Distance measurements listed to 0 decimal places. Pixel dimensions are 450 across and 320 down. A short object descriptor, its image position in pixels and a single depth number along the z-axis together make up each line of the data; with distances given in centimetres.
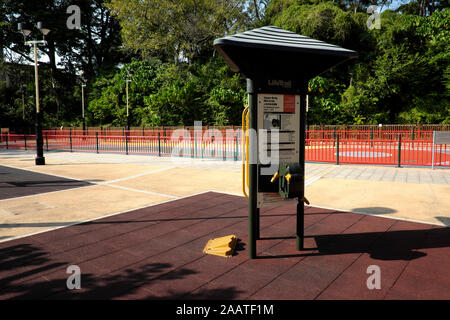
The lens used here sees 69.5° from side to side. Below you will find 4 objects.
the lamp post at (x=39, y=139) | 1390
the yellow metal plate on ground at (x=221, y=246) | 421
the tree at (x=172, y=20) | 3538
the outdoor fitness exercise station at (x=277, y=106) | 378
